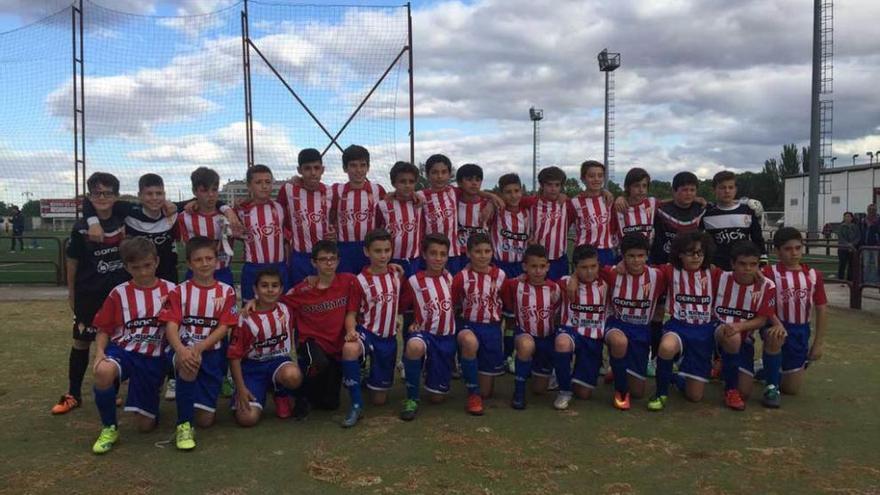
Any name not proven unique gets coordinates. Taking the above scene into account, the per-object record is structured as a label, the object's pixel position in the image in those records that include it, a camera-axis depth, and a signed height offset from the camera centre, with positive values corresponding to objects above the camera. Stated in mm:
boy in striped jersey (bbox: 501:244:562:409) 4629 -645
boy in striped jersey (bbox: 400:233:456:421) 4456 -716
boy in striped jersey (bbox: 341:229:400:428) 4496 -661
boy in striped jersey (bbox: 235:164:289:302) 4930 -78
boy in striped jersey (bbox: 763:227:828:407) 4664 -653
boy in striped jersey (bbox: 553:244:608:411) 4539 -768
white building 34250 +1456
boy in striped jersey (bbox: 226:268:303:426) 4039 -862
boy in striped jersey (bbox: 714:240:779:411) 4477 -683
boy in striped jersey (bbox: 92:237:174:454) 3877 -700
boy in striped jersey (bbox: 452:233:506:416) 4590 -644
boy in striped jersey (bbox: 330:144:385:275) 5168 +65
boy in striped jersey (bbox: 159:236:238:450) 3812 -639
